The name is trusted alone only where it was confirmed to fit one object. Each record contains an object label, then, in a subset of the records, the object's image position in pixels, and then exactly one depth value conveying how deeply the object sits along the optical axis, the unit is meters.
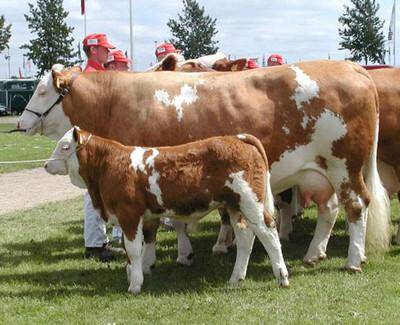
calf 5.68
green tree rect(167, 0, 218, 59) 45.66
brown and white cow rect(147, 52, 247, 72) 8.20
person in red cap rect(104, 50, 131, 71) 8.77
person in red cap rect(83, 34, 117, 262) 7.37
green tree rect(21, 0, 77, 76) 45.50
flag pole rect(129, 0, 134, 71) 32.13
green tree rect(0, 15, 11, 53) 50.66
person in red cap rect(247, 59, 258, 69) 10.36
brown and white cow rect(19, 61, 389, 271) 6.33
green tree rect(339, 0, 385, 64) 39.81
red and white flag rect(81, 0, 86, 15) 31.05
